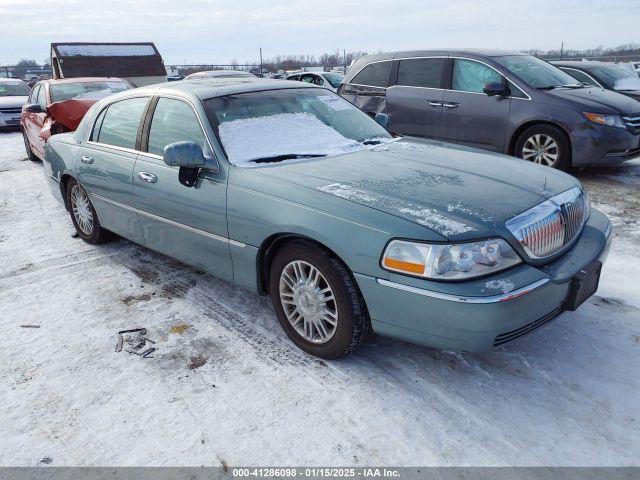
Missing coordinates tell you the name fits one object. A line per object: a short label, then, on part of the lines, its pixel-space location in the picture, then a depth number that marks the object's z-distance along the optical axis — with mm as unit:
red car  7621
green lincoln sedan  2344
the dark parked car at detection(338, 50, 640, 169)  6203
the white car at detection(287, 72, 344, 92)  17141
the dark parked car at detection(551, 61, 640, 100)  9156
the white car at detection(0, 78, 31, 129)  13820
